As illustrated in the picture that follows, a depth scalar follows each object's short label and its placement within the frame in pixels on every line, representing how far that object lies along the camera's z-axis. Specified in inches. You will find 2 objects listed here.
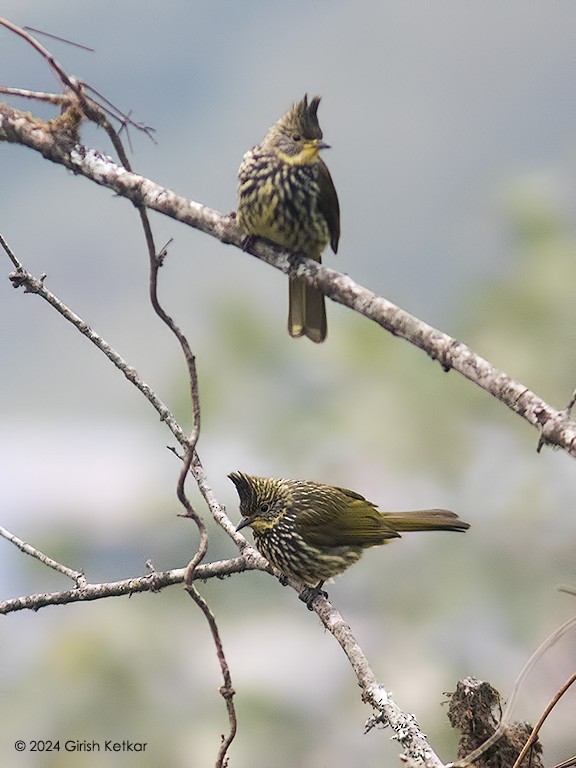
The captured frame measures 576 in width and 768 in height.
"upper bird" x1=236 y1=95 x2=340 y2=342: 254.4
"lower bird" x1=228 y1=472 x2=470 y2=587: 243.6
